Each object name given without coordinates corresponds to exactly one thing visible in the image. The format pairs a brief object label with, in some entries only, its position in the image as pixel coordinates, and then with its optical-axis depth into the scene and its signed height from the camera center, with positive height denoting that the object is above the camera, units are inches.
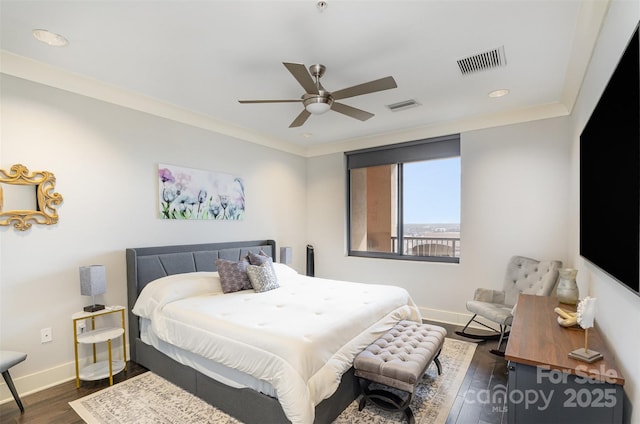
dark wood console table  53.2 -33.3
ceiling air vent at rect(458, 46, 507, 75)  98.8 +47.8
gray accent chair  127.0 -39.2
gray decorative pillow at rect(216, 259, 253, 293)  129.3 -30.5
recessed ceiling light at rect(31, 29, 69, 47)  86.7 +49.1
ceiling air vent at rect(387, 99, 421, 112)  139.2 +45.9
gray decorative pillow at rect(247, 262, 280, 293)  131.2 -31.9
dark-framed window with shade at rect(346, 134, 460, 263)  176.6 +2.0
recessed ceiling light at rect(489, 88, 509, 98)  126.6 +46.3
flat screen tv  47.4 +5.3
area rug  87.0 -61.1
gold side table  105.4 -46.5
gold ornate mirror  98.0 +3.1
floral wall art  140.5 +5.5
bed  75.8 -38.0
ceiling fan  87.3 +34.8
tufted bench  80.9 -44.5
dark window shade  172.1 +31.4
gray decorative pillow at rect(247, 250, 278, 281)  142.3 -25.9
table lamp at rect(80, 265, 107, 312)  106.2 -26.1
